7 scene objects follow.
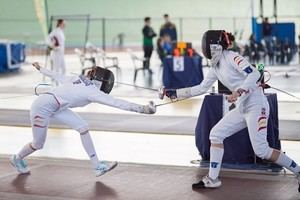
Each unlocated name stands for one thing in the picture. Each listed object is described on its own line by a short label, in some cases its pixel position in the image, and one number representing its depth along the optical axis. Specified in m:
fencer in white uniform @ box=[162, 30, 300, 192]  6.89
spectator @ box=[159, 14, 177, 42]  24.84
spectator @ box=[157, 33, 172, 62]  22.64
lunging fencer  7.48
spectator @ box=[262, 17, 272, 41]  25.14
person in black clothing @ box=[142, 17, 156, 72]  24.08
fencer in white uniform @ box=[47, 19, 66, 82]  19.19
